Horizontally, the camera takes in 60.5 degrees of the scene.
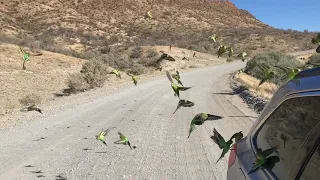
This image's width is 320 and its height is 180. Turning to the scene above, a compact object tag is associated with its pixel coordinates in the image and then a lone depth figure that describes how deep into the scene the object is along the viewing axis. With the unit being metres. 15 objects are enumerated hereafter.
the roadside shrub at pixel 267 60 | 15.77
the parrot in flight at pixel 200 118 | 1.84
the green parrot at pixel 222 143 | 1.82
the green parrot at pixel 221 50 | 2.67
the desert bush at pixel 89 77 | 12.37
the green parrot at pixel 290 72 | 1.71
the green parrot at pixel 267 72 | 2.00
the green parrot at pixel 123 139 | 3.11
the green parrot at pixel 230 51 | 3.00
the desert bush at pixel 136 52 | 22.66
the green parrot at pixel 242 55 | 2.97
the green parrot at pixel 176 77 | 2.51
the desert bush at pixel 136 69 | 17.93
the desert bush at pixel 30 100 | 9.85
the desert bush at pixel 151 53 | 22.08
